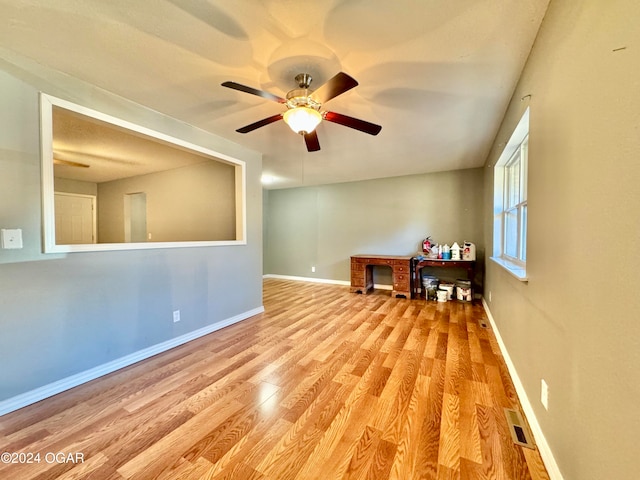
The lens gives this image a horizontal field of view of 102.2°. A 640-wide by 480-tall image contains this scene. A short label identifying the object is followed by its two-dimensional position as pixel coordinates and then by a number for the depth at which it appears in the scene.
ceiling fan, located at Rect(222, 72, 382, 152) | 1.70
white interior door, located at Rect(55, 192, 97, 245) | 5.42
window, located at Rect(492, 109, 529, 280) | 2.23
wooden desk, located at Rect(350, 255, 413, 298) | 4.66
